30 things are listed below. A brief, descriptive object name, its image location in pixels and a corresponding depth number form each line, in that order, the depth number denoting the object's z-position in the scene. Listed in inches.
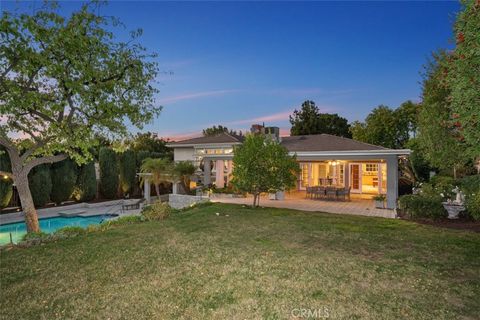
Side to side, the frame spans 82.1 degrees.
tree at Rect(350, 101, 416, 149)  1193.4
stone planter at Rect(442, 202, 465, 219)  437.4
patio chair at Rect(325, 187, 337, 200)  697.5
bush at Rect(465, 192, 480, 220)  403.5
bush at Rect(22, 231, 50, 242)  341.1
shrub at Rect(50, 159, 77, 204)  768.9
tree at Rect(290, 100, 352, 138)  1684.3
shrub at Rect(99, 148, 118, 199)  887.7
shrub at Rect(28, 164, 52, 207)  709.3
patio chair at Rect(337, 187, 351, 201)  689.7
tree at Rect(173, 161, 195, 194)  802.2
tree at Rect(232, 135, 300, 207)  543.8
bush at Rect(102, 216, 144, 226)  455.8
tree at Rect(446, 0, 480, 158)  187.9
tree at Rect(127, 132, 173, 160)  1562.5
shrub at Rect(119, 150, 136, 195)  928.5
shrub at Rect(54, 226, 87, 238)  368.5
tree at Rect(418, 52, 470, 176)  406.9
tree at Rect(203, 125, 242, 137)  2373.4
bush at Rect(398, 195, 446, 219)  441.4
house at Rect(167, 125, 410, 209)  593.6
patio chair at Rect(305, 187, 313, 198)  743.3
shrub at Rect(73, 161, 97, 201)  833.5
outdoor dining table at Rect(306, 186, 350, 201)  692.1
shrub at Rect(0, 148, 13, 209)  643.5
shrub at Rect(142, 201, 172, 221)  499.8
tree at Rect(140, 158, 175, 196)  788.6
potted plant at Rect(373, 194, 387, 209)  594.9
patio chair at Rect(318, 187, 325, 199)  717.2
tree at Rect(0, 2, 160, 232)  323.0
